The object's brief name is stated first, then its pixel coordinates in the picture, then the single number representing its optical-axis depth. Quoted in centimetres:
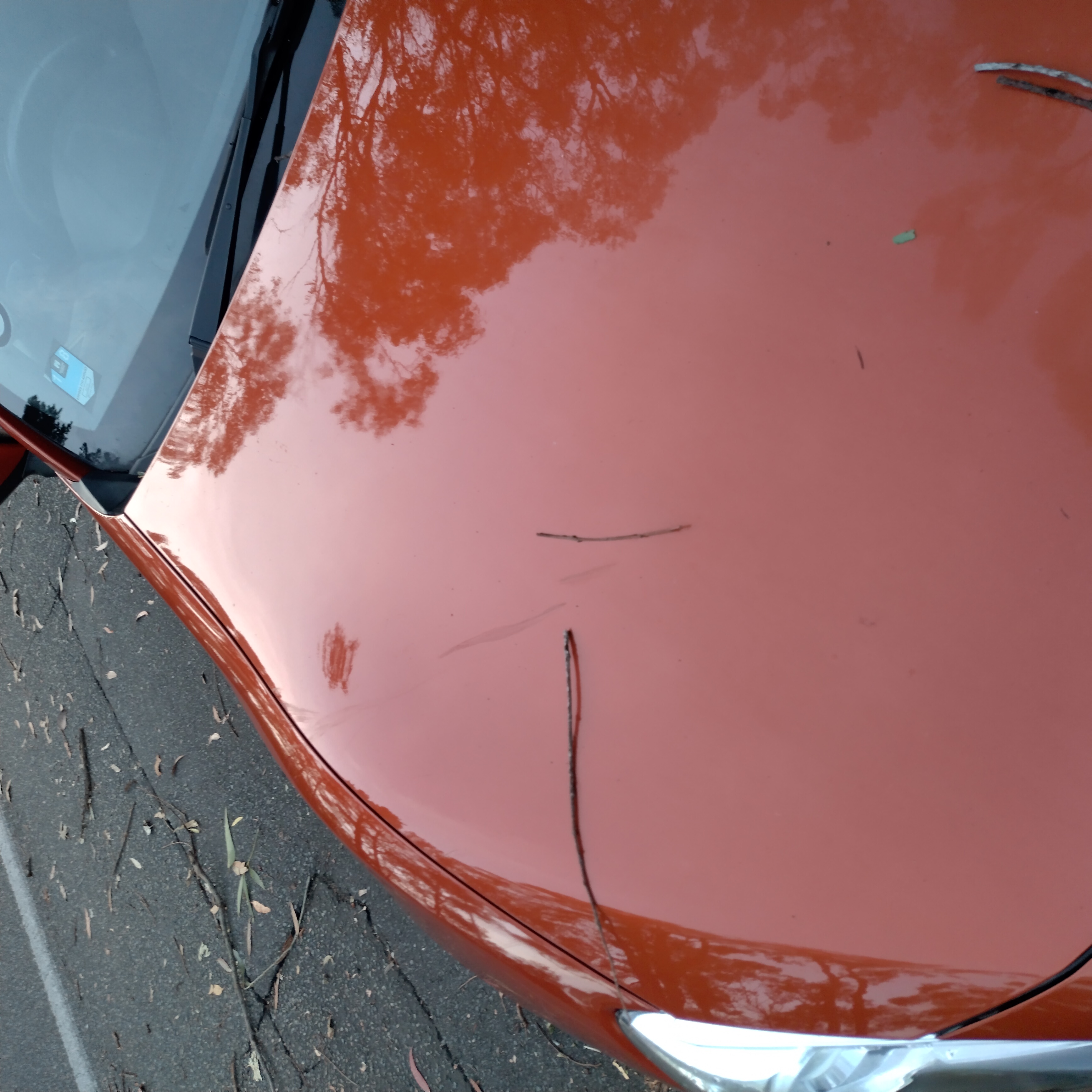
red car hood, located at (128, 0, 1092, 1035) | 121
